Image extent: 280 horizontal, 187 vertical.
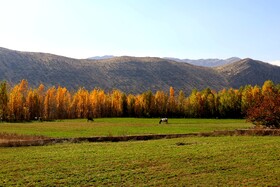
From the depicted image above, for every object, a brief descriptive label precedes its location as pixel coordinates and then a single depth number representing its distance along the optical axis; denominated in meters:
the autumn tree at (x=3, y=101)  110.75
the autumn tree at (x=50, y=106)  127.12
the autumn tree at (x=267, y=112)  46.75
